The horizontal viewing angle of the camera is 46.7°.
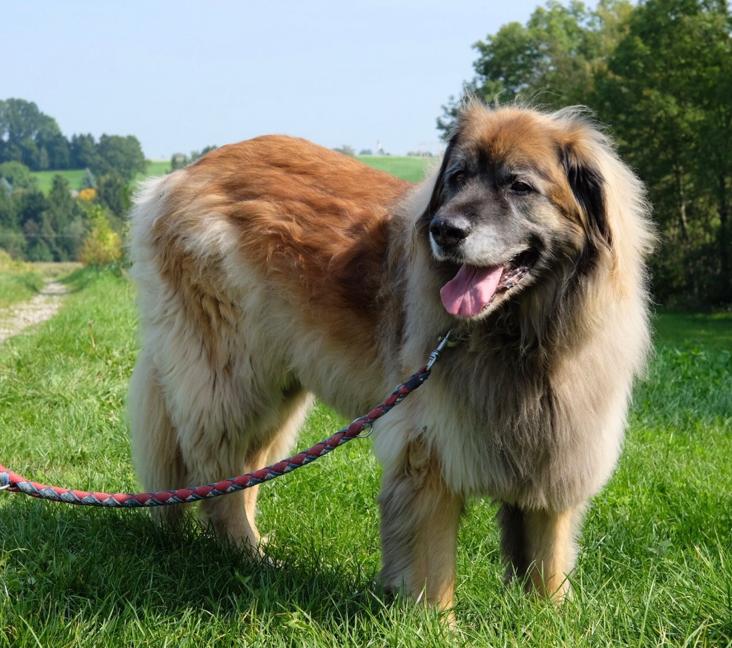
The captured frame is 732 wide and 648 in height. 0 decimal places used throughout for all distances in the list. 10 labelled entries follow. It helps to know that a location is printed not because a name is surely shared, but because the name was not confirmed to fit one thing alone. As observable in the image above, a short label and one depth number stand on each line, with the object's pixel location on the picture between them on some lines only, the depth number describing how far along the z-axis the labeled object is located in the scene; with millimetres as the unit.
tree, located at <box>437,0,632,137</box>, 44656
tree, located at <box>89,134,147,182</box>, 108250
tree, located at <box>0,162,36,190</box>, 100169
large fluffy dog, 2881
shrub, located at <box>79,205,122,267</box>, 31844
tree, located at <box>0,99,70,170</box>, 123938
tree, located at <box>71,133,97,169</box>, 114438
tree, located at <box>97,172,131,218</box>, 65250
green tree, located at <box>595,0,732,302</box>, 30031
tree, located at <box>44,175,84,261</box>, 62625
